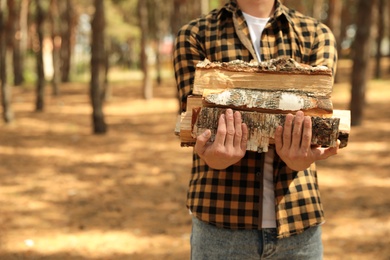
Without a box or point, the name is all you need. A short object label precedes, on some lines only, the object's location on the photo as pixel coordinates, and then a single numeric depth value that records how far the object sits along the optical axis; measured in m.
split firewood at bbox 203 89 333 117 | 1.66
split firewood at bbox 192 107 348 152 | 1.63
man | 1.96
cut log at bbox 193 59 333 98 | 1.71
